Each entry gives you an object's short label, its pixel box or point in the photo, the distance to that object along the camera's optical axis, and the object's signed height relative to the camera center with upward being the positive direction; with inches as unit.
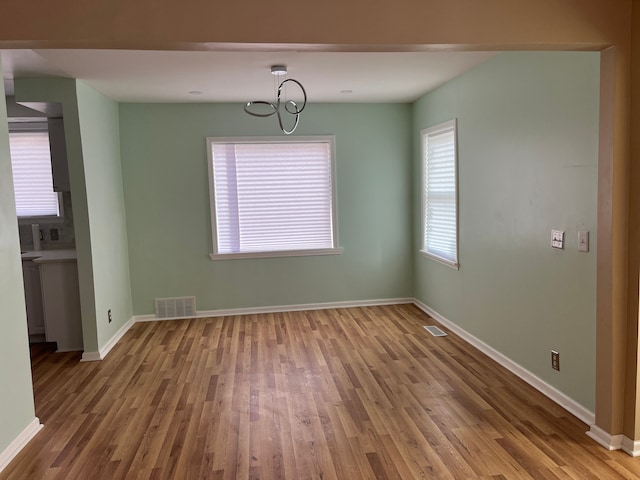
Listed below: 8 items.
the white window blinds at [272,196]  213.9 +1.6
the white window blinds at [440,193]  181.2 +0.1
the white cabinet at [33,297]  179.2 -34.1
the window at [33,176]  202.7 +14.5
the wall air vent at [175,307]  214.5 -47.5
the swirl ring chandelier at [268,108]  200.4 +41.7
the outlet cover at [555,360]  121.8 -44.7
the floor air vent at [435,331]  182.2 -54.5
